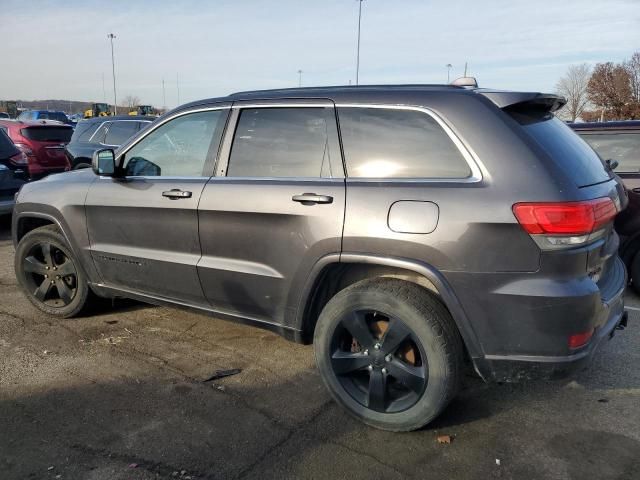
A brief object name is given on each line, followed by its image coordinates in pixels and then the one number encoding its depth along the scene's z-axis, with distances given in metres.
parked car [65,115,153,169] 10.80
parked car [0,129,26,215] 7.65
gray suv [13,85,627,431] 2.55
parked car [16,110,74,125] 31.05
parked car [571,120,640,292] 5.23
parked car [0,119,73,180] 10.82
